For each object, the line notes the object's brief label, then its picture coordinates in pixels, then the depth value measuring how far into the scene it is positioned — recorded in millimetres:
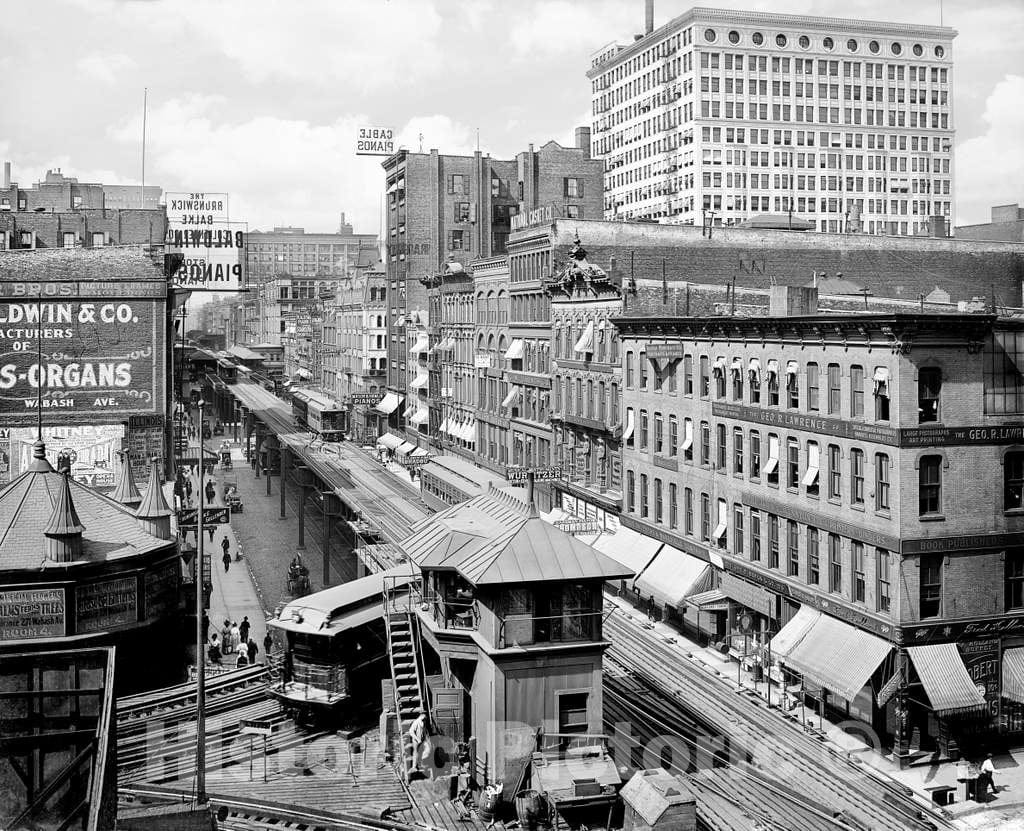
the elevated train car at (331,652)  32500
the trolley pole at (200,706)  25530
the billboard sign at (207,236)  80938
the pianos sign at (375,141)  125438
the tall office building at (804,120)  125812
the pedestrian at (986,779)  31484
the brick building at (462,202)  110812
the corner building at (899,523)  36094
